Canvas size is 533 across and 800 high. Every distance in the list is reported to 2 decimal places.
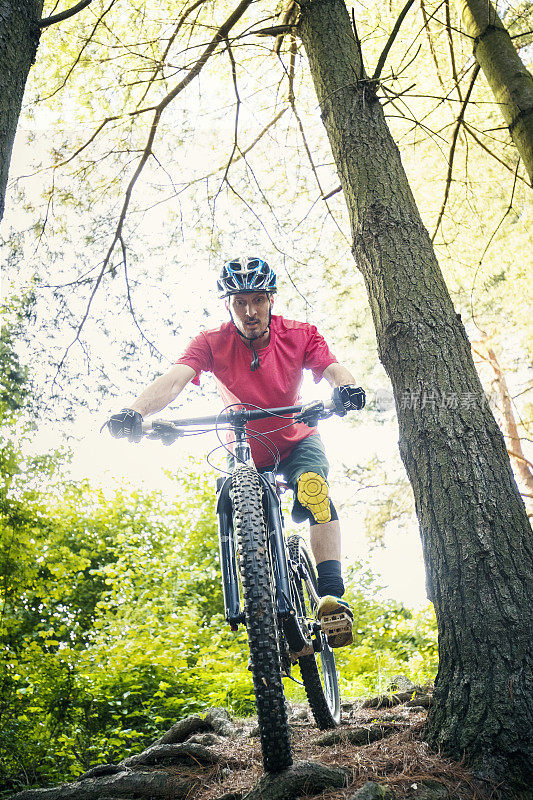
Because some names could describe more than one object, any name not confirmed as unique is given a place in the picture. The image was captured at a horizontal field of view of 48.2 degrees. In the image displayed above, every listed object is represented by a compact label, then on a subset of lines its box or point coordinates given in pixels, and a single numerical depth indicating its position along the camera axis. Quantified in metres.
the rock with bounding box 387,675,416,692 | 3.64
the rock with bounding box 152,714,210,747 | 3.06
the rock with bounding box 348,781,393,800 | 1.78
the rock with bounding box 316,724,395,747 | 2.52
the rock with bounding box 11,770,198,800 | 2.24
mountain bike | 2.01
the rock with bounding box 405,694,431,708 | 3.06
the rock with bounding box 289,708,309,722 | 3.76
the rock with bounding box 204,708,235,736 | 3.14
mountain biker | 2.88
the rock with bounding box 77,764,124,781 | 2.63
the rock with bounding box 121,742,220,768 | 2.59
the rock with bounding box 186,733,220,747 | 2.89
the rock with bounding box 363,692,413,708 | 3.44
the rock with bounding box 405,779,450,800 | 1.76
